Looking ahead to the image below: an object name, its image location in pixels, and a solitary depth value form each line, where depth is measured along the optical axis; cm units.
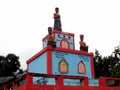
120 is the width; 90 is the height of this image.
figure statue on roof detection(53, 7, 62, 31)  2081
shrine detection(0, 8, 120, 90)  1377
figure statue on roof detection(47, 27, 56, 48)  1820
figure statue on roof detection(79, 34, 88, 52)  1994
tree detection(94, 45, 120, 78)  2884
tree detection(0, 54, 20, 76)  2847
